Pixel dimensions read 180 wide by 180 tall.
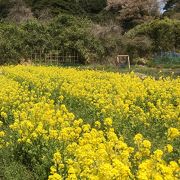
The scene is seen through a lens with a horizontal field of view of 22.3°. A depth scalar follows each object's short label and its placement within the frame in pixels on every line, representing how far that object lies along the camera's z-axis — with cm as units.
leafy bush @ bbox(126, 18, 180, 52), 3478
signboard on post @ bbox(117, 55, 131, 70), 3191
